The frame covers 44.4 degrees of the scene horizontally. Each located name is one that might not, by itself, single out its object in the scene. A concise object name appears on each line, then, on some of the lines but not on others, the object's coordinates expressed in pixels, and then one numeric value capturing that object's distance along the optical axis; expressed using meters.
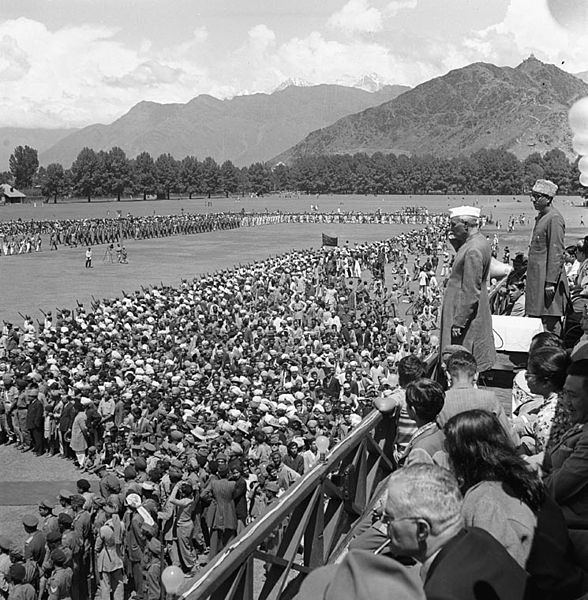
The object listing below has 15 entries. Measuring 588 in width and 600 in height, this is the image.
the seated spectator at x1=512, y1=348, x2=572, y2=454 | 3.58
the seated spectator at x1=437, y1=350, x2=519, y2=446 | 3.53
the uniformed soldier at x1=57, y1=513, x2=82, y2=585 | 6.55
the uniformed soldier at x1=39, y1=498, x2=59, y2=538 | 6.67
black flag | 33.44
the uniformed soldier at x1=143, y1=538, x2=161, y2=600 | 6.74
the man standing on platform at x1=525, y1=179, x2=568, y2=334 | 5.66
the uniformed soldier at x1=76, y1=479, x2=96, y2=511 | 7.19
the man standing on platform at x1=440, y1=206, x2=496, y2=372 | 4.79
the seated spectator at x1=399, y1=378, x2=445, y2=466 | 3.28
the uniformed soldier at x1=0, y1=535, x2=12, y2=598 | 6.33
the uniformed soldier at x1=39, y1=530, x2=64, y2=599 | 6.20
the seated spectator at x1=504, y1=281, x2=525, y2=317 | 7.55
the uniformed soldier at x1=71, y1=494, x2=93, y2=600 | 6.80
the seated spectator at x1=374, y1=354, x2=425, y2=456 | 4.11
